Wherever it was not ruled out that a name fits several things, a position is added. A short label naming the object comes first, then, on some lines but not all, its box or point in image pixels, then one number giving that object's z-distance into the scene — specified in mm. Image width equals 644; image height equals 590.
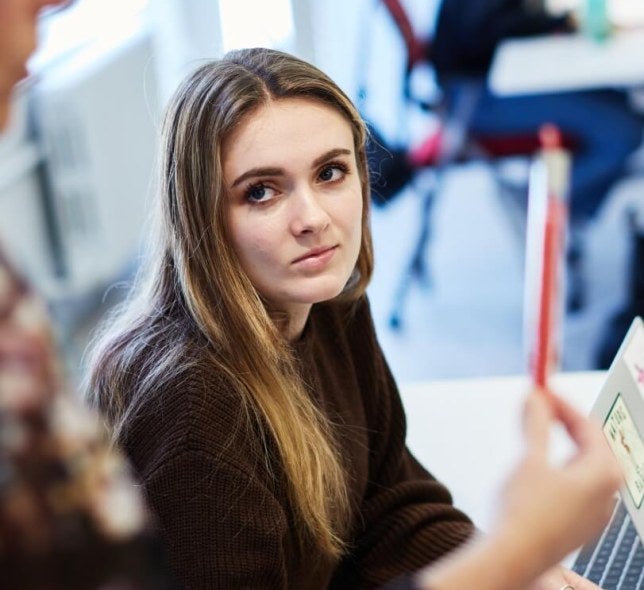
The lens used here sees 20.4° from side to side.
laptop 1607
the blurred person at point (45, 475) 739
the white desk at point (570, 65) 3446
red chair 3988
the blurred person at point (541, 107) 3888
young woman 1527
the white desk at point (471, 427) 1874
